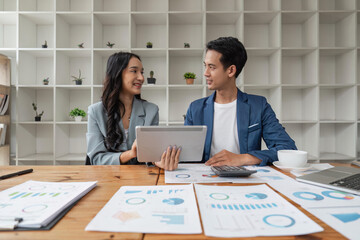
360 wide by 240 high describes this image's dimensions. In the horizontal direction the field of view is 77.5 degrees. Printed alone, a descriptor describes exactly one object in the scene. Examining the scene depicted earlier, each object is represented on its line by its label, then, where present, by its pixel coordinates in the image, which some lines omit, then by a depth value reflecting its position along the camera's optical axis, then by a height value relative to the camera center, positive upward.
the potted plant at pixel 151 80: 2.68 +0.49
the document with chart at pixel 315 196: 0.59 -0.22
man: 1.55 +0.07
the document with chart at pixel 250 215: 0.45 -0.22
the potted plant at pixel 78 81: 2.74 +0.49
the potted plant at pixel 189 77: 2.71 +0.53
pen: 0.89 -0.22
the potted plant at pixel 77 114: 2.71 +0.09
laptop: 0.70 -0.20
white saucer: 0.97 -0.20
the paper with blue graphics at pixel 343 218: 0.45 -0.22
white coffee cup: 0.97 -0.17
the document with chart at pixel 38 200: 0.50 -0.22
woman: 1.42 +0.06
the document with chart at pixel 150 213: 0.47 -0.22
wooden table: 0.45 -0.23
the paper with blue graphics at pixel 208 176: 0.83 -0.22
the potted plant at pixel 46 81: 2.73 +0.49
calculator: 0.85 -0.19
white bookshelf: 2.61 +0.81
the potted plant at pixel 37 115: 2.75 +0.08
